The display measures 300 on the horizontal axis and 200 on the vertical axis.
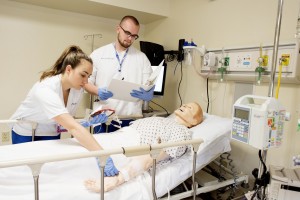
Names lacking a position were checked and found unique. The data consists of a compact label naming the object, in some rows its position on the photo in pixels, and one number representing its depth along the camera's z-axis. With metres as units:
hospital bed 1.15
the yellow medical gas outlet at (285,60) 1.63
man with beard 2.30
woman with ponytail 1.39
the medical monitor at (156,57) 2.80
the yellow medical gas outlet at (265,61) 1.78
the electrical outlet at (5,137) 2.90
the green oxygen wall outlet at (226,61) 2.10
